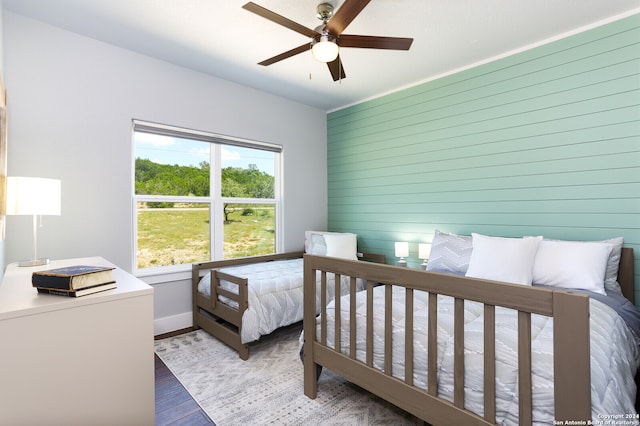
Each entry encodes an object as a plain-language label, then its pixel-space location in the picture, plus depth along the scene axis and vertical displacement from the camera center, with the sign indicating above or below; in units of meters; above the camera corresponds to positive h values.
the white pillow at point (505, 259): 2.16 -0.34
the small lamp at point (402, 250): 3.38 -0.41
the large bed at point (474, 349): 1.01 -0.60
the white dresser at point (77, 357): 1.01 -0.53
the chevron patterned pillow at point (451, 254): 2.67 -0.37
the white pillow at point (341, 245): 3.57 -0.38
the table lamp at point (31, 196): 1.68 +0.09
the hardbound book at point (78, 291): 1.16 -0.31
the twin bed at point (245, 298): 2.47 -0.75
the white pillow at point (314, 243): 3.66 -0.38
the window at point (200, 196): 2.96 +0.17
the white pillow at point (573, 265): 2.06 -0.36
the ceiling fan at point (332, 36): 1.73 +1.11
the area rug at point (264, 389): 1.76 -1.17
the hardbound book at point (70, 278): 1.14 -0.25
